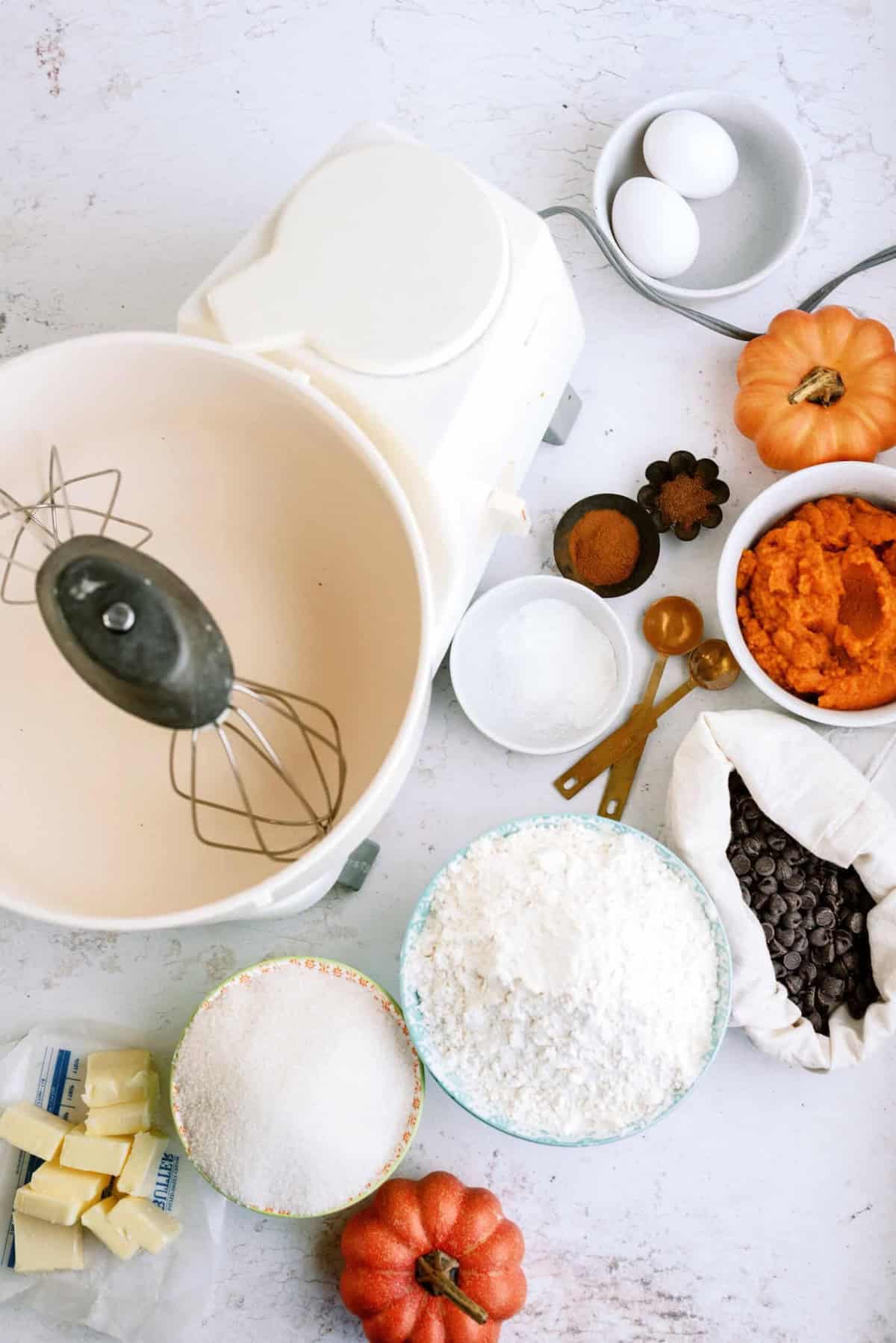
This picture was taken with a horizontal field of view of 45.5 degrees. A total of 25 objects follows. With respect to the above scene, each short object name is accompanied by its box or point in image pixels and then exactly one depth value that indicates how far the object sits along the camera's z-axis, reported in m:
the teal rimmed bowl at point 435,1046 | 0.91
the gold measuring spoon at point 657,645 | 1.05
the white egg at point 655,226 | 1.03
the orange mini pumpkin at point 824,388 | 1.00
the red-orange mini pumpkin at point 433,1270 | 0.91
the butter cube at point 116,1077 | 0.97
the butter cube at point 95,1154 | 0.96
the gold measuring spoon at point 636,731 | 1.05
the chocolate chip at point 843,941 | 1.01
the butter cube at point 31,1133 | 0.96
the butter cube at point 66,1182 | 0.96
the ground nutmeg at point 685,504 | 1.05
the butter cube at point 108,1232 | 0.95
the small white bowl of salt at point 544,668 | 1.03
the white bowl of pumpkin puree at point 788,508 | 0.97
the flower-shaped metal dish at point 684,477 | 1.06
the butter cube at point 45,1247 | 0.97
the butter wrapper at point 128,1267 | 0.98
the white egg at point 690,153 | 1.03
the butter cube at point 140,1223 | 0.95
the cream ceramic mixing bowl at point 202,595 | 0.75
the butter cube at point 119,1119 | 0.97
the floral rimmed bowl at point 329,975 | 0.95
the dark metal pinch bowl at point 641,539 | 1.06
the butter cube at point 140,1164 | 0.96
